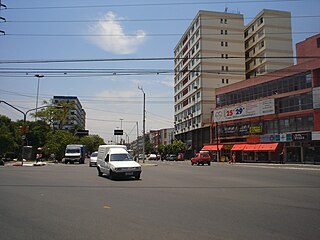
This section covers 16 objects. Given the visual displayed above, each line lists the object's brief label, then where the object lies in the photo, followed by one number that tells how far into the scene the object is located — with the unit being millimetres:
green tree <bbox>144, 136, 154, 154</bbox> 150900
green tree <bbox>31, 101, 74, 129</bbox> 71438
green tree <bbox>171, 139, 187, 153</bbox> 83438
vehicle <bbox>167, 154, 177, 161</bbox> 78138
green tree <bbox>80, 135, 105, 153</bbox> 114312
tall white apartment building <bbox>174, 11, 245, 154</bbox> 74062
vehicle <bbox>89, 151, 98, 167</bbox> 36953
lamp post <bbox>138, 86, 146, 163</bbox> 46288
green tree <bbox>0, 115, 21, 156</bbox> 48250
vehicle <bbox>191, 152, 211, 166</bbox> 44875
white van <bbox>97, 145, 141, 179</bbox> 18453
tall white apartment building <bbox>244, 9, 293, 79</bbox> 70438
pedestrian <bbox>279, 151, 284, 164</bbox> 48188
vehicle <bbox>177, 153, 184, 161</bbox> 78688
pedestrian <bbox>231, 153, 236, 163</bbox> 57162
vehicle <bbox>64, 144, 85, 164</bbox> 47094
